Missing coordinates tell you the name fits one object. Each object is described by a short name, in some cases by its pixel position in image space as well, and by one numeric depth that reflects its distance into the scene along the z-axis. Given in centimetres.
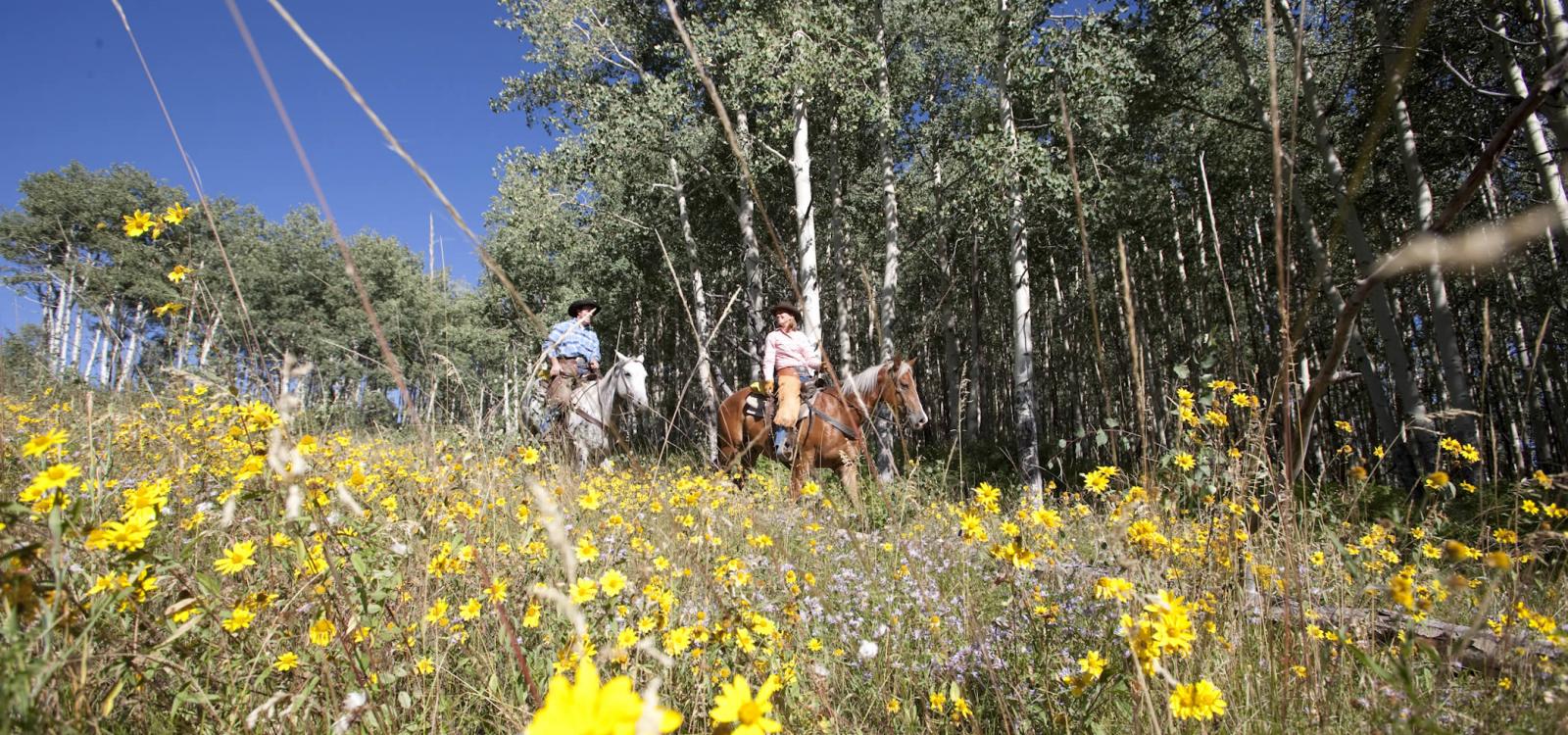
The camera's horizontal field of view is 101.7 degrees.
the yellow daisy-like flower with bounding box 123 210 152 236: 173
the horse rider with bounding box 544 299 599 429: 843
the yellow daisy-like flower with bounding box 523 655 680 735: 49
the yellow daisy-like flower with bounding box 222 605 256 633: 139
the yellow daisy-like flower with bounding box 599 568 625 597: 165
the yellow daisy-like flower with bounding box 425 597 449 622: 178
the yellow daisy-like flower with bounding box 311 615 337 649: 144
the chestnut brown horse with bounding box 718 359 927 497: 796
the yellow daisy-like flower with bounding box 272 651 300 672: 141
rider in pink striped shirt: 836
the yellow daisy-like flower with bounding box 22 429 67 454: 129
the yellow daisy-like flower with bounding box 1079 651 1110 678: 149
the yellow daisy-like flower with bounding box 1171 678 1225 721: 126
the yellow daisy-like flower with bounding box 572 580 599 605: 151
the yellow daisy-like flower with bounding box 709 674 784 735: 86
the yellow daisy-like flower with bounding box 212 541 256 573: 147
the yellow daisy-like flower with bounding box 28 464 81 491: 112
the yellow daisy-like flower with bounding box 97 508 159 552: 116
